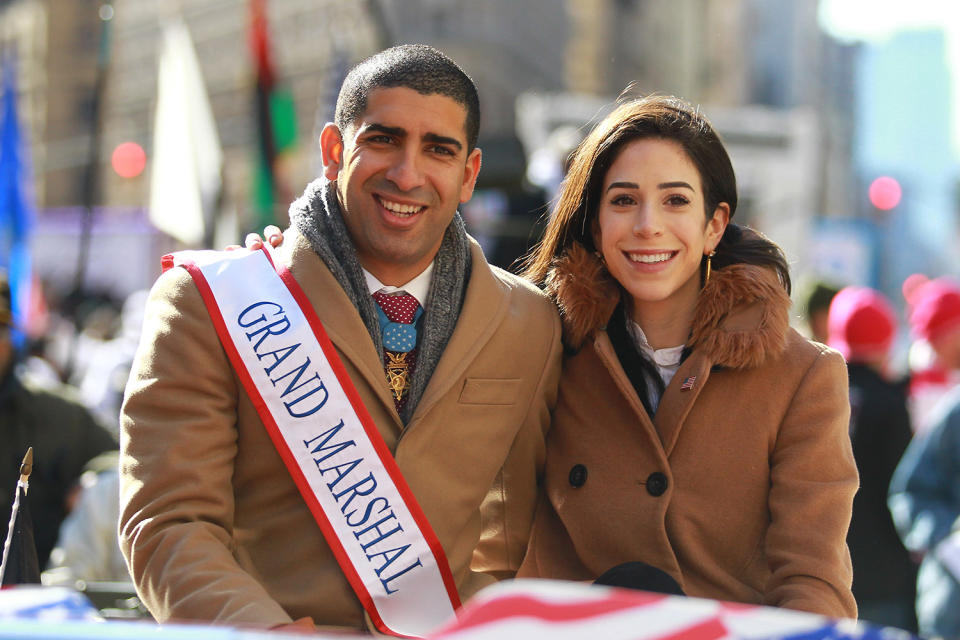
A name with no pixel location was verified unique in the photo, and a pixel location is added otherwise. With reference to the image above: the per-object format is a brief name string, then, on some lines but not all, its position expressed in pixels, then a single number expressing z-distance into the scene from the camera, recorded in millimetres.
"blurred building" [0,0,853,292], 37781
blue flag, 8234
